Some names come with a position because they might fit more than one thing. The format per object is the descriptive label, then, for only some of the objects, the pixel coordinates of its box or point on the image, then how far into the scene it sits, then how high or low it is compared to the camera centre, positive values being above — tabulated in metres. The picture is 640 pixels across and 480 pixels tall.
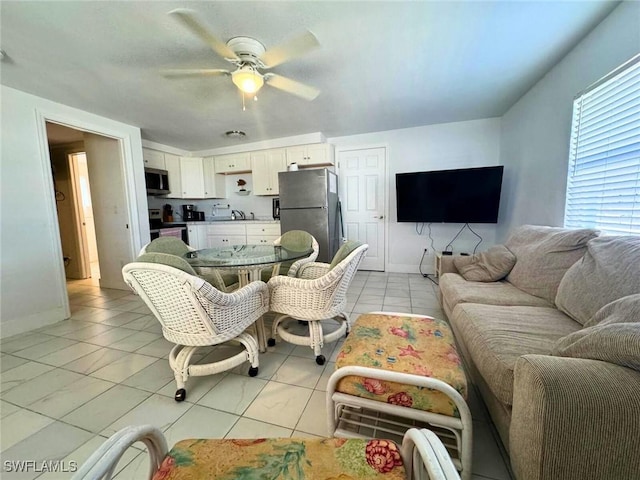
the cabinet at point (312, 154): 4.09 +0.93
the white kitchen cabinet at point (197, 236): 4.70 -0.43
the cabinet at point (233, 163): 4.61 +0.93
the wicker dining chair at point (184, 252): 2.14 -0.37
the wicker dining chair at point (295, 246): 2.30 -0.38
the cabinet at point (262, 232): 4.45 -0.37
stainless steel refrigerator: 3.74 +0.10
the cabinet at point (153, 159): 4.12 +0.93
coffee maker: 5.02 +0.02
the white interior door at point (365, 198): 4.18 +0.20
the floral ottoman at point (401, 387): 0.96 -0.73
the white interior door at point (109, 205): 3.45 +0.13
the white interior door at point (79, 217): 4.22 -0.03
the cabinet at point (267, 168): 4.31 +0.76
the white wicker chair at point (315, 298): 1.65 -0.61
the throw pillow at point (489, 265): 2.18 -0.52
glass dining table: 1.83 -0.37
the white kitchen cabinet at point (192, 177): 4.69 +0.69
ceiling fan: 1.49 +1.03
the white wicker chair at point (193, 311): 1.29 -0.57
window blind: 1.53 +0.35
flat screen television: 3.21 +0.18
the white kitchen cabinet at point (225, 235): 4.69 -0.43
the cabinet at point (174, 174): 4.48 +0.72
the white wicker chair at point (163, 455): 0.52 -0.56
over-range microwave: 4.05 +0.55
